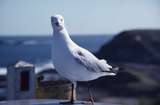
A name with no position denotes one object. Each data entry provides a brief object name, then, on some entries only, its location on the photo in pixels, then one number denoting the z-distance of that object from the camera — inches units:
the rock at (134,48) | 1391.5
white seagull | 143.9
